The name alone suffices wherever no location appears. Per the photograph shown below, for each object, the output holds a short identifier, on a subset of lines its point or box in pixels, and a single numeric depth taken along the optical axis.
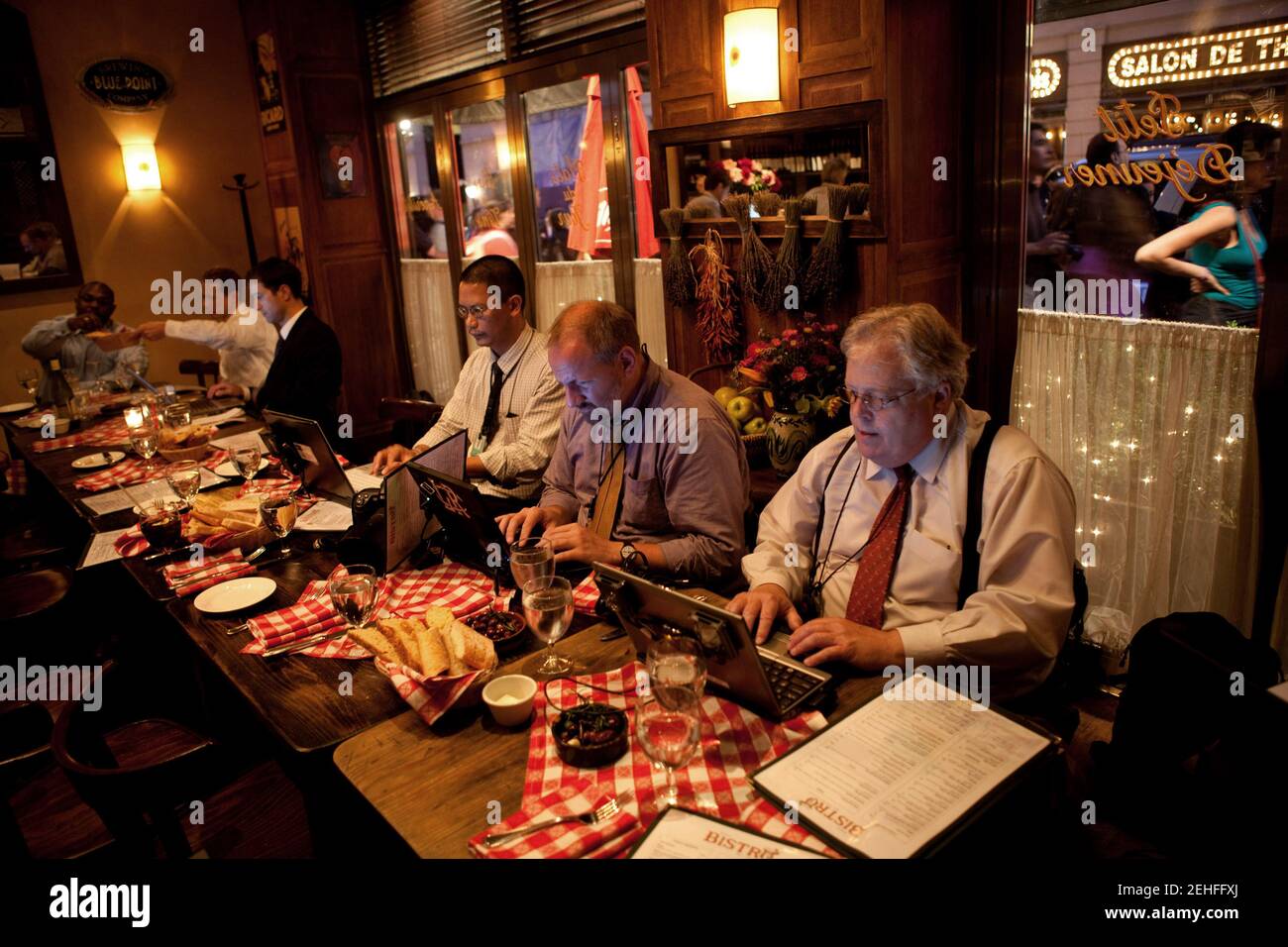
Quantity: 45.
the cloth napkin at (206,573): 2.37
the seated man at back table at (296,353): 4.52
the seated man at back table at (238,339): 5.25
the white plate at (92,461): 3.65
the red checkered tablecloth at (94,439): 4.11
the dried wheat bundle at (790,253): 3.43
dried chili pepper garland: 3.79
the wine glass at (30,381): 5.11
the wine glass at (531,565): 1.87
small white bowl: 1.58
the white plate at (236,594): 2.20
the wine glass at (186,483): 2.85
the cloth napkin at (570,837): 1.26
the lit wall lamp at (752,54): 3.28
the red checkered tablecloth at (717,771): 1.33
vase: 3.28
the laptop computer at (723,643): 1.46
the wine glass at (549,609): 1.70
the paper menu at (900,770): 1.25
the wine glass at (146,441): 3.68
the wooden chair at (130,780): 1.61
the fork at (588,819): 1.29
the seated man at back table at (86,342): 5.31
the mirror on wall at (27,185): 6.15
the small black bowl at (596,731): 1.45
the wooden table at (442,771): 1.36
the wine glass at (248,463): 3.15
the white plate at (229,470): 3.38
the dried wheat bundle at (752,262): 3.59
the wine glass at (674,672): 1.39
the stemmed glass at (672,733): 1.36
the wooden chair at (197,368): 5.95
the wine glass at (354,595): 1.95
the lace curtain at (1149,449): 2.78
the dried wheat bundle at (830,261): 3.28
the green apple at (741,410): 3.58
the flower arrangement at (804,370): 3.29
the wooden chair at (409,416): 3.96
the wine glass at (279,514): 2.52
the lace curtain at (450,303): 4.86
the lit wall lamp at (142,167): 6.70
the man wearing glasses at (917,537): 1.80
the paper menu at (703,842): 1.23
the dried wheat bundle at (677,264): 3.89
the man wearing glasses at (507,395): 3.40
